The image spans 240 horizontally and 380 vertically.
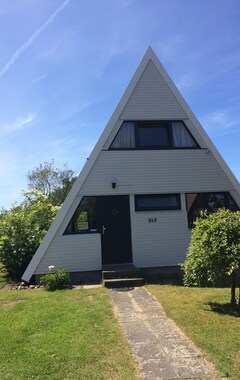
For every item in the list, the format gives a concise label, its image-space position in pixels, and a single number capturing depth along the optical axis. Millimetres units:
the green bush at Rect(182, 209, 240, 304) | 6770
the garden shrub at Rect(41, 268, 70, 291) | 9695
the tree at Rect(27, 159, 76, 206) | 41344
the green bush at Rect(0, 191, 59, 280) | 11781
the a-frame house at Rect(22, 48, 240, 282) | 11000
